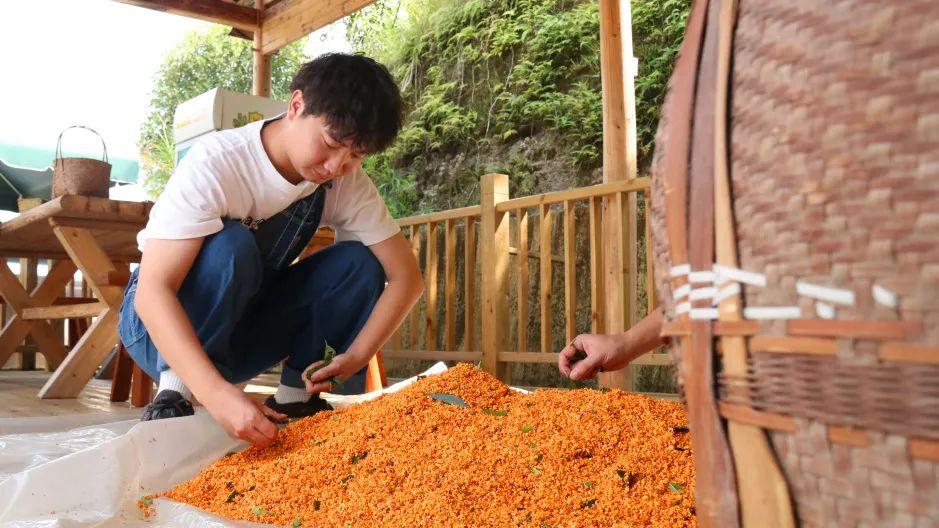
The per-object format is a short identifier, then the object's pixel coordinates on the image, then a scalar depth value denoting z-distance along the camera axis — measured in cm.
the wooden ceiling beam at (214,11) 497
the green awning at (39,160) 567
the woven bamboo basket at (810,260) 35
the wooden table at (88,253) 276
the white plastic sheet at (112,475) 113
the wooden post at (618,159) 359
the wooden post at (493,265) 415
